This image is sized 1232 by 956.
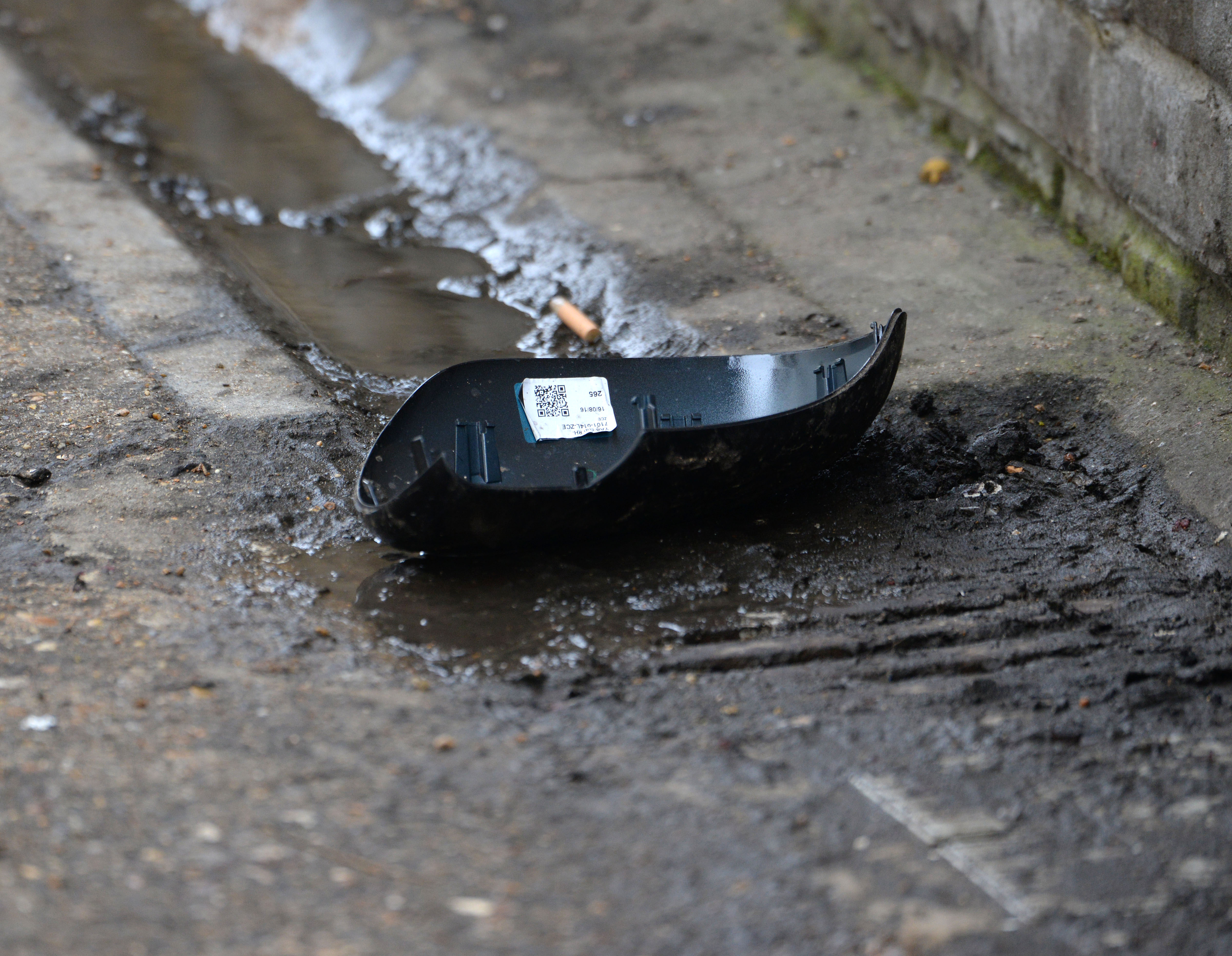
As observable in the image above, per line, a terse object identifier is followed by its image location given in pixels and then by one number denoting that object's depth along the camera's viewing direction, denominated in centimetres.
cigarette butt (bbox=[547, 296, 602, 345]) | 773
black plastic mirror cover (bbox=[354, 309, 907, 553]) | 495
